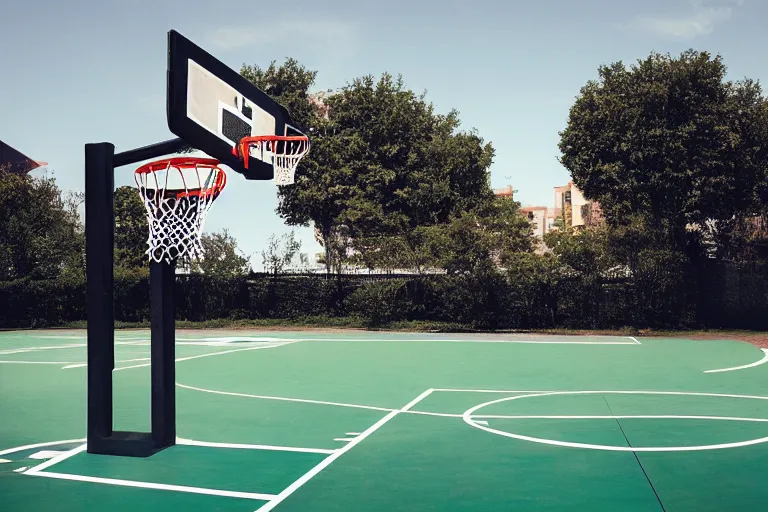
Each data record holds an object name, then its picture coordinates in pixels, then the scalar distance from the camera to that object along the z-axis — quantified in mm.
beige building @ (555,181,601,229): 66500
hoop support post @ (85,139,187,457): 7707
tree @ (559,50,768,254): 21609
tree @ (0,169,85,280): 27781
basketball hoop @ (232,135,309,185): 7984
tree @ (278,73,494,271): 28812
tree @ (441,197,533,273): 23750
